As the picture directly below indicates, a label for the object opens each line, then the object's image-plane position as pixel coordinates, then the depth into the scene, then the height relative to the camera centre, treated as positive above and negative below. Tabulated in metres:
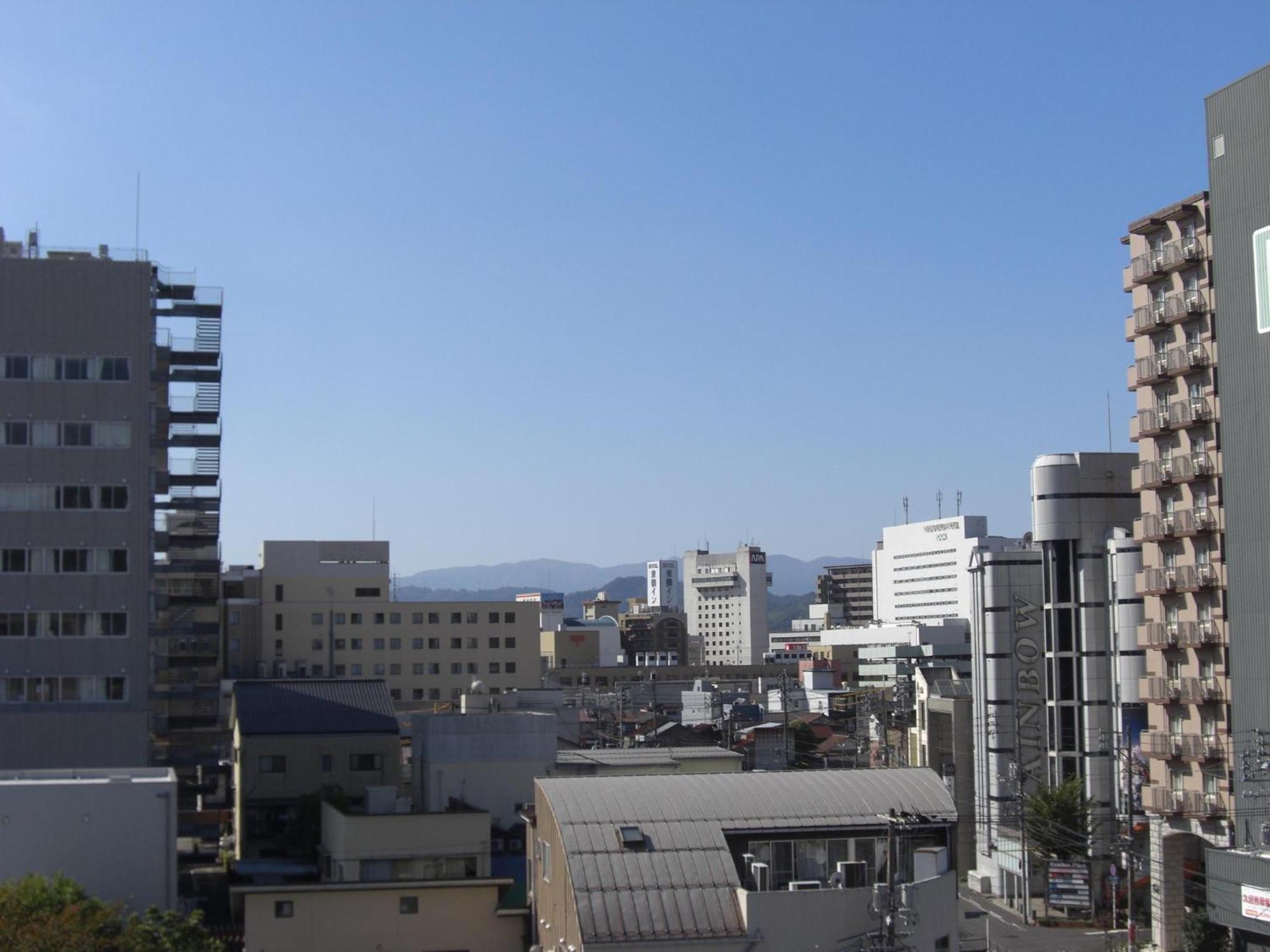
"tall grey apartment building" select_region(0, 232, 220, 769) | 65.12 +4.65
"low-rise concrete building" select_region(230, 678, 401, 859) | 65.94 -6.42
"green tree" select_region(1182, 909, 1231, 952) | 54.94 -12.51
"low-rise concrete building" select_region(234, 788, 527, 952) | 44.69 -8.75
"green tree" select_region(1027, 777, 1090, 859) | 68.50 -10.32
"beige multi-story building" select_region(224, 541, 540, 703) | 134.38 -2.33
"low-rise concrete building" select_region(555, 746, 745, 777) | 61.97 -6.71
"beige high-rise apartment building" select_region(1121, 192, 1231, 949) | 57.84 +2.06
